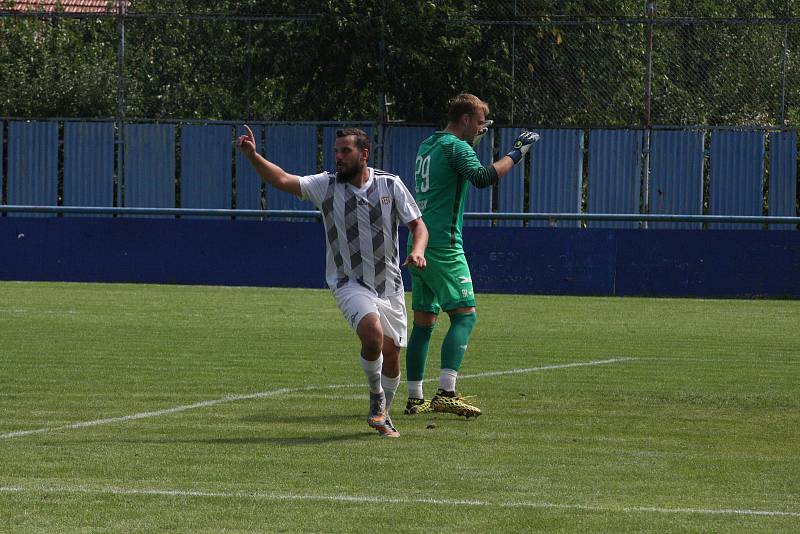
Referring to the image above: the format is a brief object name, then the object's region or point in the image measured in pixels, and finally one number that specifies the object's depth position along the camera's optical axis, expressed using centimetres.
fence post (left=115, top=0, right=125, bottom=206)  5373
